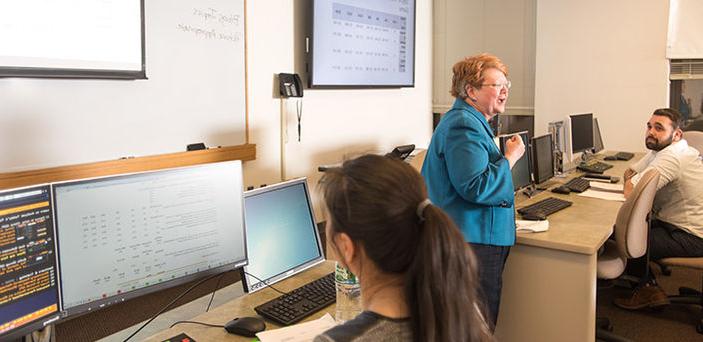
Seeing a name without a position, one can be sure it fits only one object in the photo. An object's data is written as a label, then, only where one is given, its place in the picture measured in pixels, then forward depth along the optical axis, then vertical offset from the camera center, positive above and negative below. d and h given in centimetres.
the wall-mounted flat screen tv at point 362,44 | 322 +45
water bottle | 162 -51
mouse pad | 144 -56
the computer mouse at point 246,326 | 148 -55
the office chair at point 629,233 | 271 -57
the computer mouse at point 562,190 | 342 -44
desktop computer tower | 396 -32
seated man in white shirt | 310 -54
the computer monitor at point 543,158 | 346 -26
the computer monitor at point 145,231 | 123 -27
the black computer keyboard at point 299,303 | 157 -54
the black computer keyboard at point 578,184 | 349 -43
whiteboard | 193 +5
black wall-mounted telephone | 299 +16
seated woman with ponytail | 96 -24
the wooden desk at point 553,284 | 241 -73
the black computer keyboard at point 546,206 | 288 -47
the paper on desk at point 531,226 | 256 -50
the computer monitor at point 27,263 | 110 -29
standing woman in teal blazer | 212 -20
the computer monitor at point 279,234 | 166 -36
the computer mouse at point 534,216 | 270 -48
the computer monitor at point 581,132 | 438 -12
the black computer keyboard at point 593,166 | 416 -37
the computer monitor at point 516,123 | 549 -7
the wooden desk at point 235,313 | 148 -56
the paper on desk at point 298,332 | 143 -55
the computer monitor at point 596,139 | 474 -19
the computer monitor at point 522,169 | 315 -30
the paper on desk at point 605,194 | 330 -46
